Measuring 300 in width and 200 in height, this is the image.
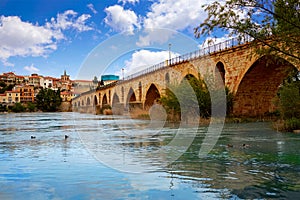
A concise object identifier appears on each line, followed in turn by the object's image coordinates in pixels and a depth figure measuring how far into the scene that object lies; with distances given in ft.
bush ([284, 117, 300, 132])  52.95
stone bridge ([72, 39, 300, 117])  78.89
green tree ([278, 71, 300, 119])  56.24
